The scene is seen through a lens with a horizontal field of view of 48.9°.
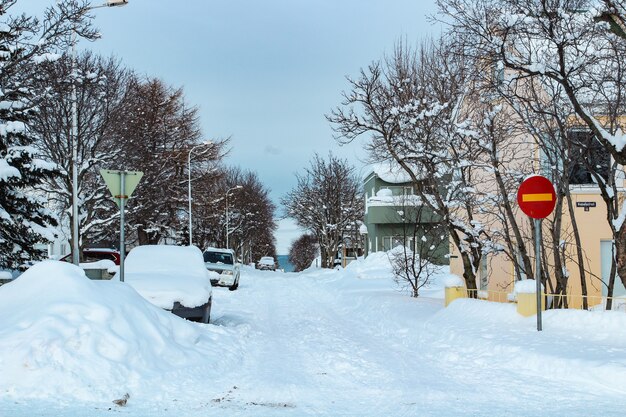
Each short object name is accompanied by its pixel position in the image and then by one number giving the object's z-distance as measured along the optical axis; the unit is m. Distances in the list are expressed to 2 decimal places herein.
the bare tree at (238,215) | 62.26
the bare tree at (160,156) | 37.72
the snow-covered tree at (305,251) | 115.59
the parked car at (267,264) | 75.12
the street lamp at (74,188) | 20.09
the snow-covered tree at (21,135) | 18.66
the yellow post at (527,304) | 12.48
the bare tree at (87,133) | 29.94
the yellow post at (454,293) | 16.02
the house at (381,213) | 48.69
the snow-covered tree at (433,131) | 16.66
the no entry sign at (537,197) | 11.23
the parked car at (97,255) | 33.86
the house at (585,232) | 20.42
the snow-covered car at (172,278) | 13.66
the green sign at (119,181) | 12.83
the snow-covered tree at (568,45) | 11.05
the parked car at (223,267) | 28.59
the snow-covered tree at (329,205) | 59.25
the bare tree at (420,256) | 22.52
